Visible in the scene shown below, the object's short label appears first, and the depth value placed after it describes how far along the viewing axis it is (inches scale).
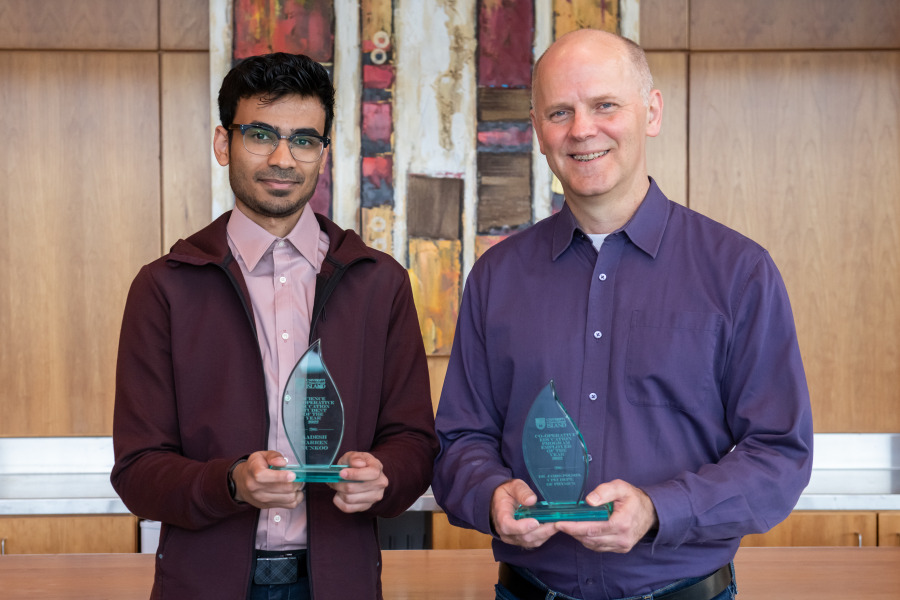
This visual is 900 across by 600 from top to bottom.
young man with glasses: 60.2
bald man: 52.4
